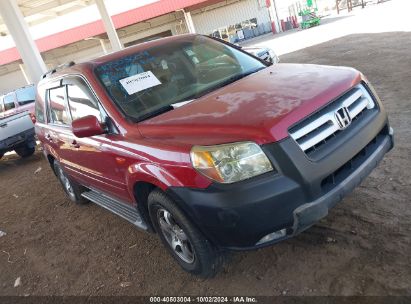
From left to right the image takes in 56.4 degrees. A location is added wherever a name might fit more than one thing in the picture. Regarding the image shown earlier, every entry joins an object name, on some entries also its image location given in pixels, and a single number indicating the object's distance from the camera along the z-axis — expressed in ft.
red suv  7.86
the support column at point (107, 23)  60.44
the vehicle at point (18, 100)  42.93
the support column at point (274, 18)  95.45
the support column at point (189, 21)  97.19
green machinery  78.92
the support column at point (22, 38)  39.68
